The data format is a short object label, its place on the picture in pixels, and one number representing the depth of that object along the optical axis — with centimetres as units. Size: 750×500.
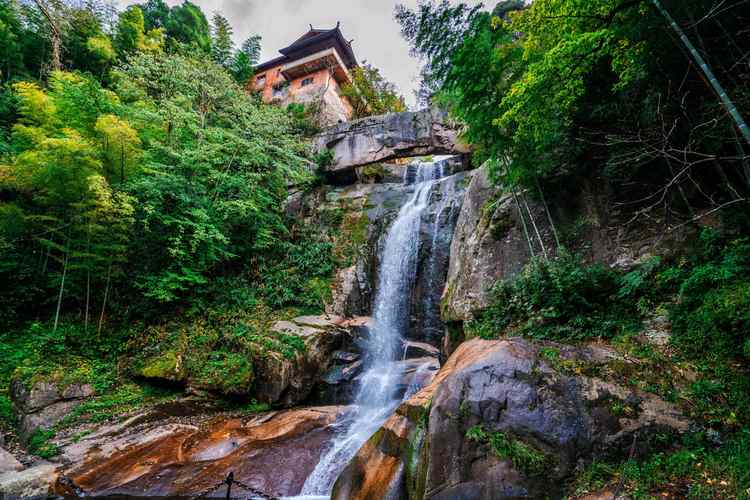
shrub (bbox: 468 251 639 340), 482
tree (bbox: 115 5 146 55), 1756
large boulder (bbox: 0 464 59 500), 475
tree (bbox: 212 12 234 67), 2066
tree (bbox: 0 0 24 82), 1428
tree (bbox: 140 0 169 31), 2150
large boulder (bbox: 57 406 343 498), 538
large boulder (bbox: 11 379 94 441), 666
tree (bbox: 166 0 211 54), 2139
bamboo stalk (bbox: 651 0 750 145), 283
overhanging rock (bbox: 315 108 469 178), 1588
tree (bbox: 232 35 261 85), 2161
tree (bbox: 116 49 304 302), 995
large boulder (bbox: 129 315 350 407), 838
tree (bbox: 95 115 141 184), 868
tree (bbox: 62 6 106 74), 1515
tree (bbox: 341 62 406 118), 2142
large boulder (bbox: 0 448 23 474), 528
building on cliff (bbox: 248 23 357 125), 2269
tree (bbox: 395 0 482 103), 598
